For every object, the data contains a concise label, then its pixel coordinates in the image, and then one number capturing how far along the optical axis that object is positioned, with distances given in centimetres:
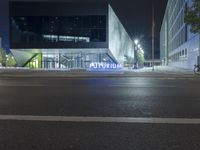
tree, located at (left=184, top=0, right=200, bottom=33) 1884
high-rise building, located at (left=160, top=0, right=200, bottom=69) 2950
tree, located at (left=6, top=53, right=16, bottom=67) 5097
